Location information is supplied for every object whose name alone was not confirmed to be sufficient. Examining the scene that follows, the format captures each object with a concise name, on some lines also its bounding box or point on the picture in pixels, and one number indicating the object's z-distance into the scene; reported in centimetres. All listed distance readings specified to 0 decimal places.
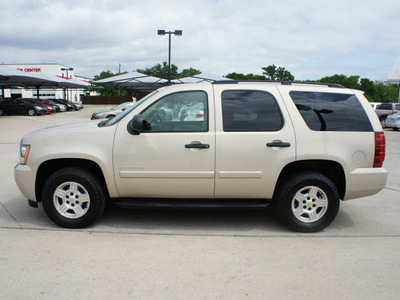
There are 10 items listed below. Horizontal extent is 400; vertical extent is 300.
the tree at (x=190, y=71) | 8611
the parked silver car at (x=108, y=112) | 2001
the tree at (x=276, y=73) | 7344
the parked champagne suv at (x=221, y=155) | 428
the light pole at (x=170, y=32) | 2392
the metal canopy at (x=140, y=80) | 2434
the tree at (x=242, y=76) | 7968
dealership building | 8831
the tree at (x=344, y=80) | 7700
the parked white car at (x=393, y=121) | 2159
